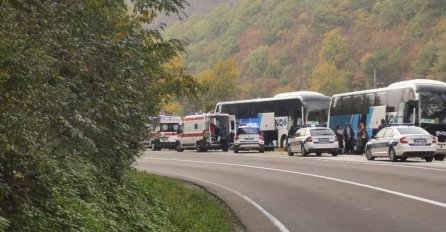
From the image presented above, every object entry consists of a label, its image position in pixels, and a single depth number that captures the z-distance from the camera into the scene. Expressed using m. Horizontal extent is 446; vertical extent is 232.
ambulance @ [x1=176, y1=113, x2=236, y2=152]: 47.81
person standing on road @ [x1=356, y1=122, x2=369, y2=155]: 35.77
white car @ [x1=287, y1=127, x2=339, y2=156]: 34.84
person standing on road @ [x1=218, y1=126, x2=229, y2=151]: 48.03
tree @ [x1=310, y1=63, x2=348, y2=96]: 125.50
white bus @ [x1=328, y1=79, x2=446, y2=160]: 33.12
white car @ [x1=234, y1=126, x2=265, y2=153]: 43.88
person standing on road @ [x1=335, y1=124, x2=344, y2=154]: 37.53
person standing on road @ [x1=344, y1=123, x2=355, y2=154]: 37.50
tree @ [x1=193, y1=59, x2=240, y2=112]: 83.69
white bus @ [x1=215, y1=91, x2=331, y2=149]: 46.72
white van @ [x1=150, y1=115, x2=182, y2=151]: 54.31
